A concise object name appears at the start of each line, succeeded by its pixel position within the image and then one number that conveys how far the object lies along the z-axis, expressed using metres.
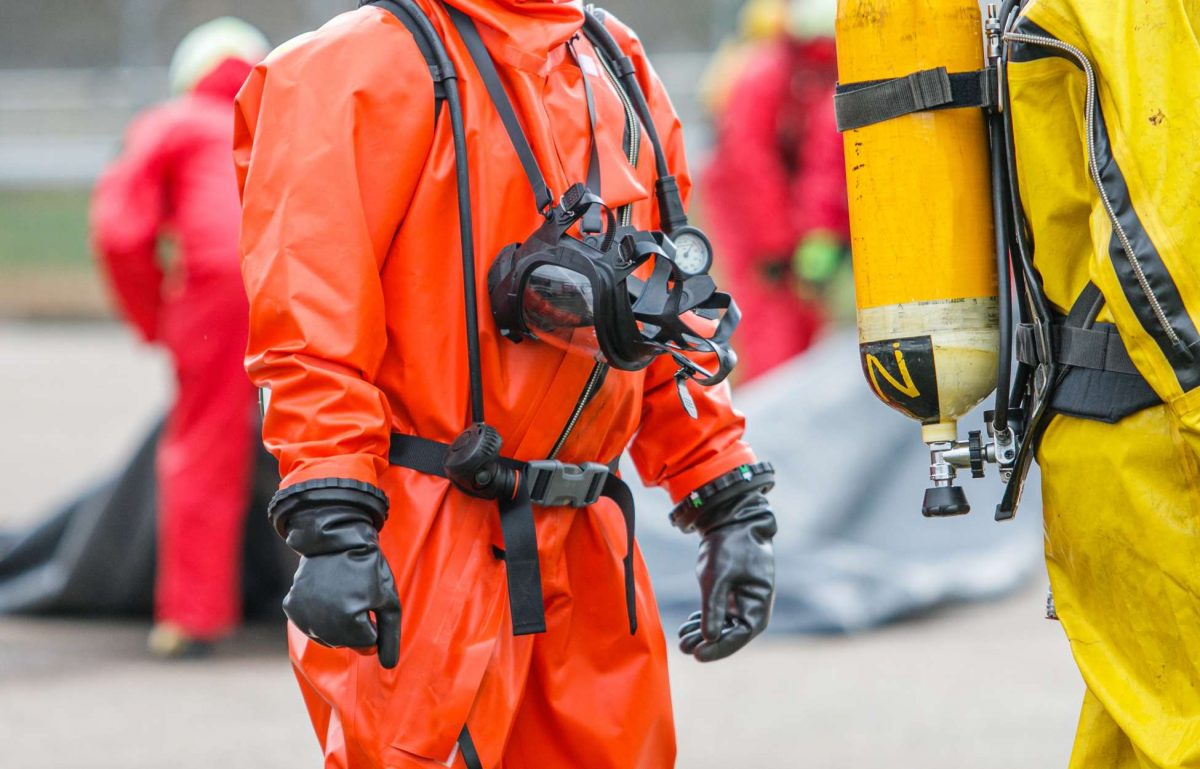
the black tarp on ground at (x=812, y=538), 11.80
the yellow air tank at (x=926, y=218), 4.54
